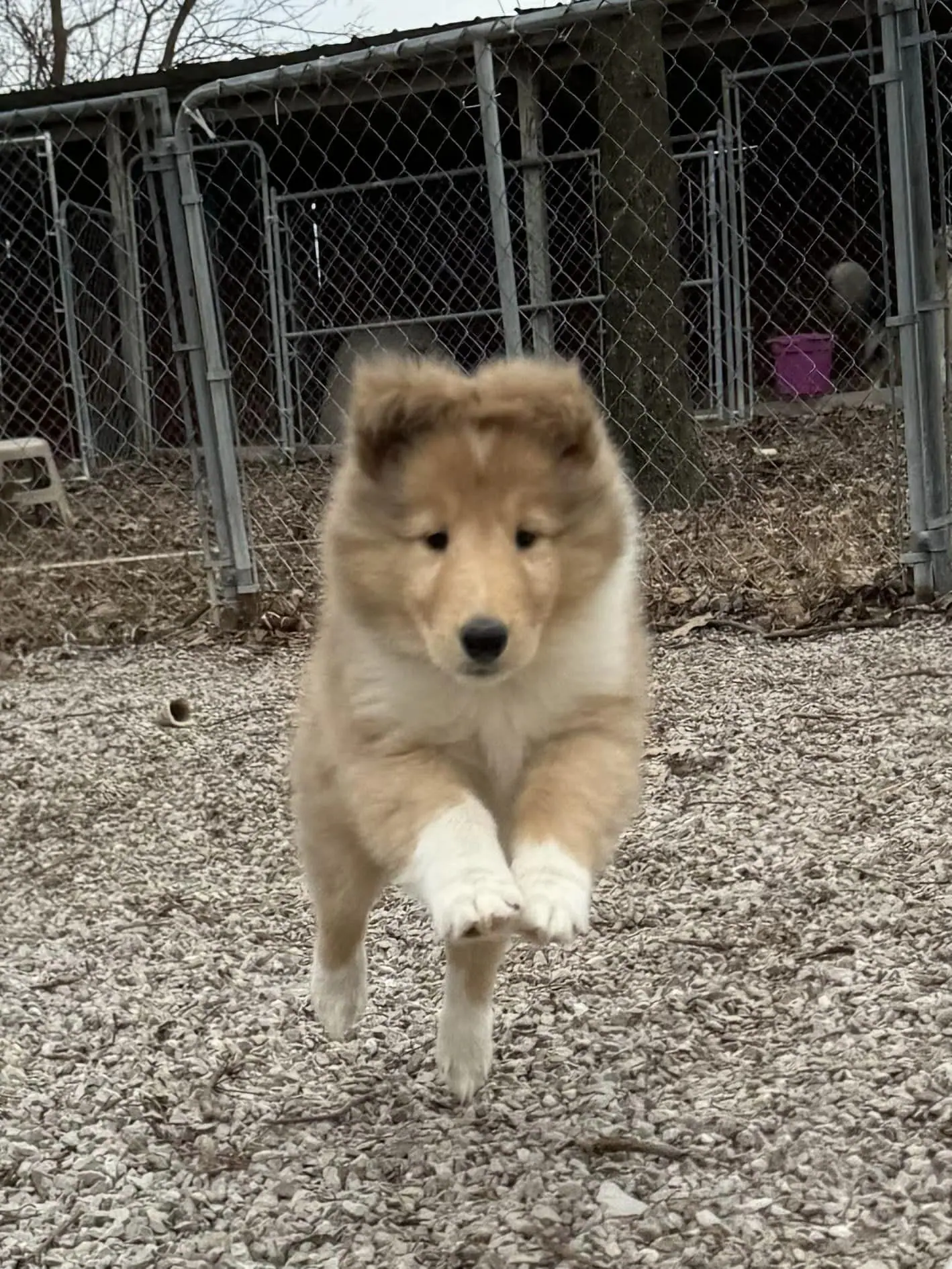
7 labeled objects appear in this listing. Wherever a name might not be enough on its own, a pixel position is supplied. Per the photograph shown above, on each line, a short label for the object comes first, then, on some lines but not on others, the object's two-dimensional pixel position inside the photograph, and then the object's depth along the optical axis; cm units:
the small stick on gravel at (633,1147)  218
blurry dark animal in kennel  1034
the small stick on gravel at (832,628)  527
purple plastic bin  1053
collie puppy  194
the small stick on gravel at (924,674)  454
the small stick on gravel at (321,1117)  238
